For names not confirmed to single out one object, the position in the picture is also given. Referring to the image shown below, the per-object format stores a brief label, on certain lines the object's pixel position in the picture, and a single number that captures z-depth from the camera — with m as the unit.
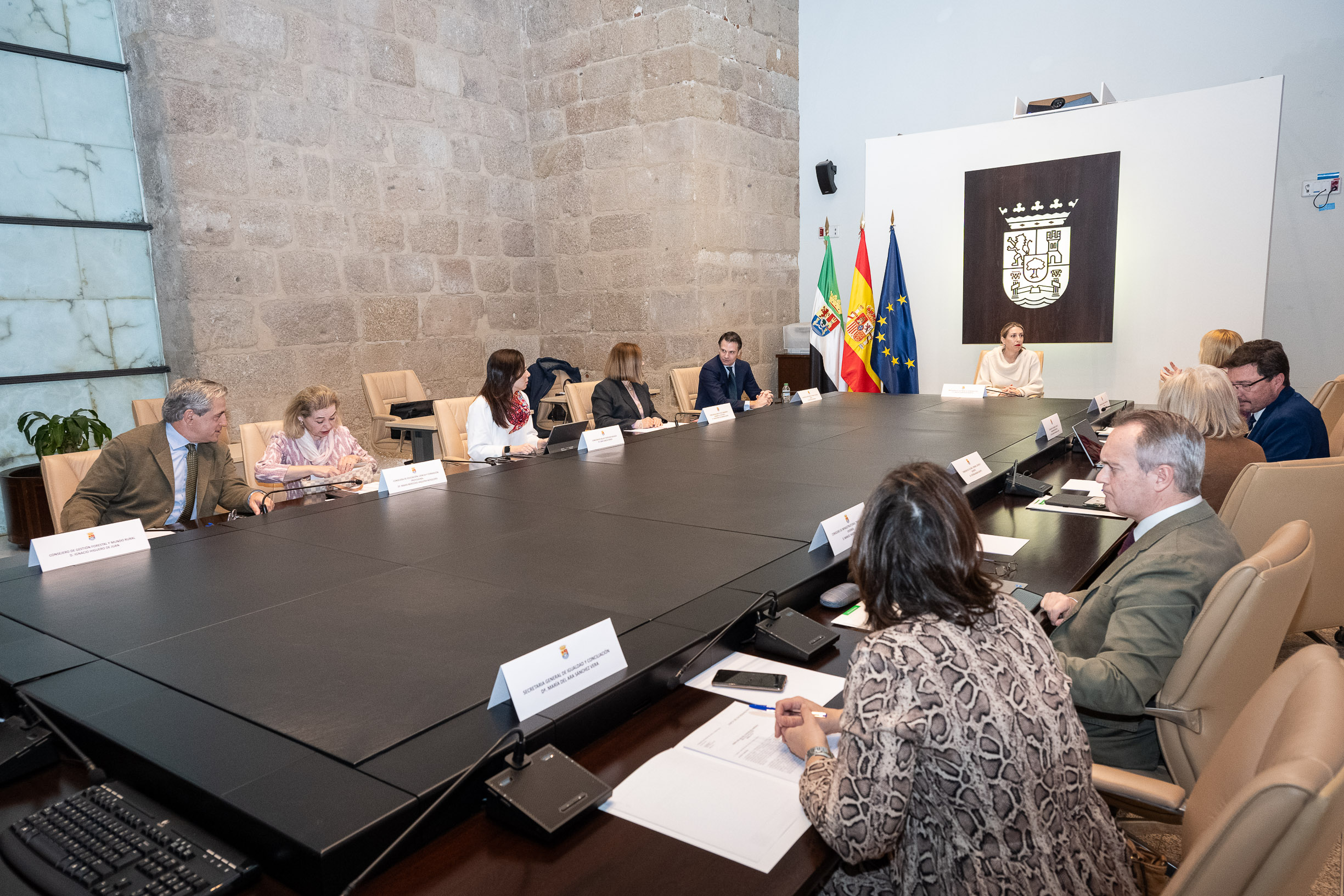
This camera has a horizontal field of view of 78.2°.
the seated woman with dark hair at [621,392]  4.86
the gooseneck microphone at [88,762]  1.21
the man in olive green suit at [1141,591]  1.50
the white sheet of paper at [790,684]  1.42
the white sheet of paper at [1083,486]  2.83
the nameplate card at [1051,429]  3.52
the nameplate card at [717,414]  4.46
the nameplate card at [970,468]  2.71
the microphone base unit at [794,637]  1.56
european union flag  6.64
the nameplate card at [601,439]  3.68
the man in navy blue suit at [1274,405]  3.03
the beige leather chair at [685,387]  5.81
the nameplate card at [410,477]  2.86
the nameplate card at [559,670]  1.24
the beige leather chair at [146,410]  4.39
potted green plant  4.15
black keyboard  0.97
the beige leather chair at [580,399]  5.24
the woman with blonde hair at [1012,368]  5.38
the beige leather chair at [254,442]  3.51
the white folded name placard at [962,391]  5.16
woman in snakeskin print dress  1.00
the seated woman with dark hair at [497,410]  3.94
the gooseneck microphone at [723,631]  1.47
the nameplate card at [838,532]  2.02
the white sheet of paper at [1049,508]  2.52
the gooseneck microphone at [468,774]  0.96
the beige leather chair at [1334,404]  4.36
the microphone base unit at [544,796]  1.05
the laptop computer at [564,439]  3.76
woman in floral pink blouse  3.17
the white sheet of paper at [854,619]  1.73
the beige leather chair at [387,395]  5.91
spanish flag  6.78
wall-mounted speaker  7.36
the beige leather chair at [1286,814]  0.81
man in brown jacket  2.71
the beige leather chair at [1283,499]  2.28
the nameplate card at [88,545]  2.07
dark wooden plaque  5.79
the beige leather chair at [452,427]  4.26
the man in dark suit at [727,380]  5.57
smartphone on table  1.44
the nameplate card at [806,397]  5.26
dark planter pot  4.14
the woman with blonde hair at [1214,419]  2.46
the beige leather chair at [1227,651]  1.42
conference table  1.03
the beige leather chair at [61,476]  2.83
